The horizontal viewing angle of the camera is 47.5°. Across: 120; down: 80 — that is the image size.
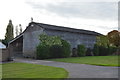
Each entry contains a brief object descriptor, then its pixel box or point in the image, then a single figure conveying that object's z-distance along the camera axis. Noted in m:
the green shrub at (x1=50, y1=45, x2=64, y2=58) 20.74
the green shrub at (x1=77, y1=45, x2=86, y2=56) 25.89
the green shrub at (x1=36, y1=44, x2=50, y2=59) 19.42
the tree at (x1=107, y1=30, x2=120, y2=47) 41.81
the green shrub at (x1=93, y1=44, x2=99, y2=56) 28.42
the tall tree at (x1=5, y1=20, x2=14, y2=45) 43.47
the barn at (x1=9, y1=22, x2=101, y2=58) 22.94
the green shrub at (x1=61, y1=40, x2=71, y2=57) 22.02
